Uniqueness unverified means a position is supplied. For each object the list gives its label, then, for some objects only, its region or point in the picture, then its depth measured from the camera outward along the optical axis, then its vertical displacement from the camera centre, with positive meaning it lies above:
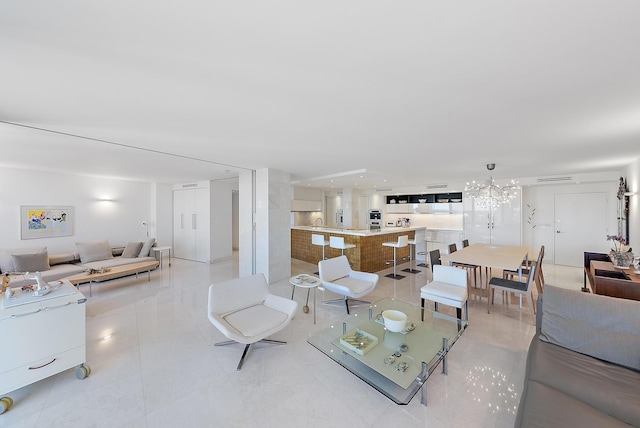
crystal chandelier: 4.86 +0.40
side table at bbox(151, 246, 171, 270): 5.97 -0.87
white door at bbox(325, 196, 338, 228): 9.87 +0.15
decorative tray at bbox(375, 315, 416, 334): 2.34 -1.16
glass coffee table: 1.79 -1.21
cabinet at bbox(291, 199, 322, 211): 8.38 +0.32
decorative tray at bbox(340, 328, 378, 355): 2.09 -1.18
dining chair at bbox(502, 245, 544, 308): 3.87 -1.15
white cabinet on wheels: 1.87 -1.04
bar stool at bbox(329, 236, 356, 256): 5.17 -0.66
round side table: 3.21 -0.95
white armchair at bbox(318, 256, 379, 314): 3.37 -1.03
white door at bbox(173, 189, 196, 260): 7.32 -0.29
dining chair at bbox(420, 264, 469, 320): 2.95 -1.01
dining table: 3.61 -0.77
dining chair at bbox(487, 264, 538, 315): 3.23 -1.07
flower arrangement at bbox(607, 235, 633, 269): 3.39 -0.65
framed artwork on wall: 5.02 -0.12
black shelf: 7.86 +0.54
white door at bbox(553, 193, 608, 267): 5.96 -0.36
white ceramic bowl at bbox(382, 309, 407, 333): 2.29 -1.06
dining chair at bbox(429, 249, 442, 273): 4.06 -0.77
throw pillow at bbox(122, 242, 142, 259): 5.67 -0.84
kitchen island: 5.73 -0.92
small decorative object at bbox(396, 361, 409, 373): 1.85 -1.22
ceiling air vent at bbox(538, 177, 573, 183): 5.85 +0.82
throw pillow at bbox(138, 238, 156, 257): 5.82 -0.82
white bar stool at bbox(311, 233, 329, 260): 5.55 -0.62
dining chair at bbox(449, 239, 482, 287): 4.89 -1.14
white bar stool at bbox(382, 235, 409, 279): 5.23 -0.68
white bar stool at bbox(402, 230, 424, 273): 5.95 -1.01
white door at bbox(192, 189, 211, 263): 7.00 -0.34
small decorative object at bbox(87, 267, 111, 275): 4.45 -1.06
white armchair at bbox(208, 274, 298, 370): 2.31 -1.08
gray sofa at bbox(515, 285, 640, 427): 1.32 -1.11
